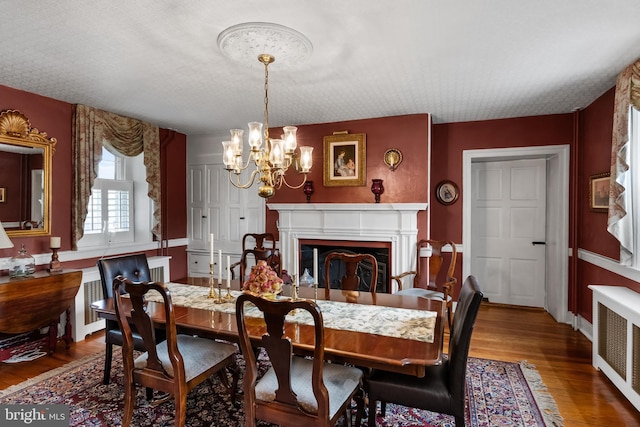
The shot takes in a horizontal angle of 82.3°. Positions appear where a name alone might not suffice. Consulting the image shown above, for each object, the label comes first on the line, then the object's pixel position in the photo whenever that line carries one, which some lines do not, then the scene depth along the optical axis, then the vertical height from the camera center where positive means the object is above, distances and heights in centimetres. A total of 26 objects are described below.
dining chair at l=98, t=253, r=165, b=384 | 260 -54
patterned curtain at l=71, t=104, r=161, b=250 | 378 +75
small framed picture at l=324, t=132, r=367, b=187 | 442 +64
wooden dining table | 160 -63
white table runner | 191 -62
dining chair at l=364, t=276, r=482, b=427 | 170 -85
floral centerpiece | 219 -43
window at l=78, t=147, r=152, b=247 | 420 +7
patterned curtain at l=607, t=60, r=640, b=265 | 269 +25
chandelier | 242 +39
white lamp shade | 288 -24
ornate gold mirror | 328 +32
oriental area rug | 224 -128
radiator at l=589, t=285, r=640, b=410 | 235 -88
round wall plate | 450 +25
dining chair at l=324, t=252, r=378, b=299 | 284 -48
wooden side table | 291 -77
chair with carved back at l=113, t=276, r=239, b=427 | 187 -85
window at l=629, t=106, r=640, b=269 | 271 +33
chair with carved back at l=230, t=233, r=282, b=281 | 352 -43
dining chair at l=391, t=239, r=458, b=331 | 334 -66
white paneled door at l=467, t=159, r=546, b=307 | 470 -23
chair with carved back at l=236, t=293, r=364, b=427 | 152 -83
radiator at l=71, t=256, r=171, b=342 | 360 -97
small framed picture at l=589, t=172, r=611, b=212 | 322 +20
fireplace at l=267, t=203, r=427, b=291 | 417 -19
